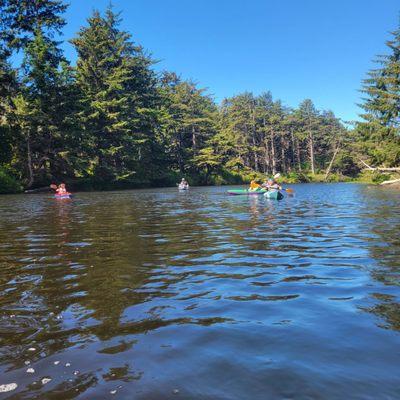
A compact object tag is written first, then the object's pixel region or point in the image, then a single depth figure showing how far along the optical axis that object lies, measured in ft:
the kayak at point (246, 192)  90.47
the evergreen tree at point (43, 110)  127.54
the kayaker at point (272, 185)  84.48
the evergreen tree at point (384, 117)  135.13
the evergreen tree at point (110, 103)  153.69
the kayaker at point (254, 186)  92.19
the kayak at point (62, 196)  93.50
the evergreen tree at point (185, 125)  214.07
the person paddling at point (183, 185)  133.69
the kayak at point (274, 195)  76.81
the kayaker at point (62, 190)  94.89
